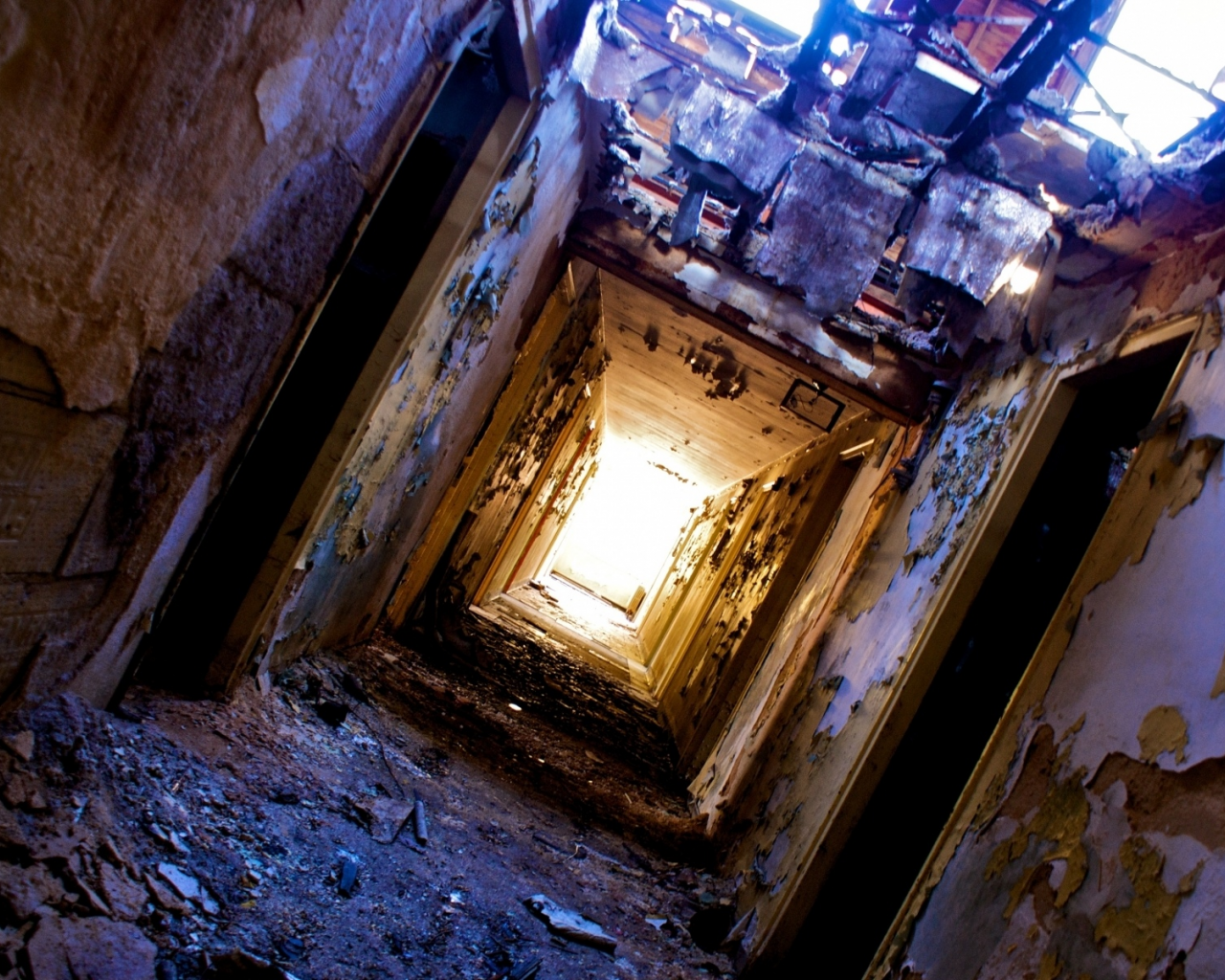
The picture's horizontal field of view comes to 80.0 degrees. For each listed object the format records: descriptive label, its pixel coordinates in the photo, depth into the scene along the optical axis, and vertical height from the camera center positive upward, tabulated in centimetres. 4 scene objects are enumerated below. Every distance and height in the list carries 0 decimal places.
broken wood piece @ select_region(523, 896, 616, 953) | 234 -125
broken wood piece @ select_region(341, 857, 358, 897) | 200 -124
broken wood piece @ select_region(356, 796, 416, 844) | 239 -127
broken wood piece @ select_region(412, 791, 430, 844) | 251 -128
